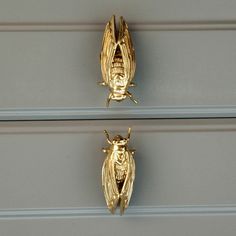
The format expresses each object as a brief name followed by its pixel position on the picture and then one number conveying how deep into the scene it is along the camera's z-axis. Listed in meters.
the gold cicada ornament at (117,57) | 0.81
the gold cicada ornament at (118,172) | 0.83
